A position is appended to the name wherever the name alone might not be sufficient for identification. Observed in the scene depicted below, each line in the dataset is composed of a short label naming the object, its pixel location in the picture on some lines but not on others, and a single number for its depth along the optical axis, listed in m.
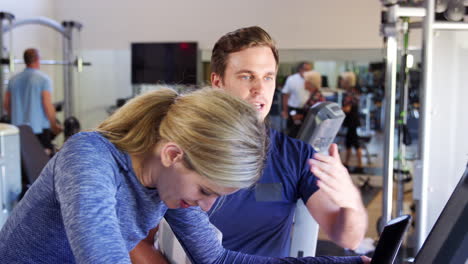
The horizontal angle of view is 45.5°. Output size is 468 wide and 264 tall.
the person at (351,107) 7.01
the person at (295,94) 7.09
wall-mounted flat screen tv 7.43
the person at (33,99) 5.44
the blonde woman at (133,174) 0.89
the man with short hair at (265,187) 1.55
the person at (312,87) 7.07
